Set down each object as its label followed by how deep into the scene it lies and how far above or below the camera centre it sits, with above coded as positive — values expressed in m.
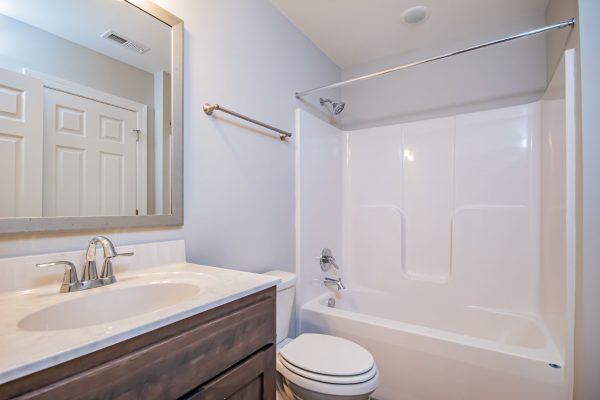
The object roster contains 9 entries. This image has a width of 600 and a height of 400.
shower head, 2.25 +0.77
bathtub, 1.28 -0.80
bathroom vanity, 0.50 -0.31
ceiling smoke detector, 1.86 +1.25
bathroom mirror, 0.85 +0.30
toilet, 1.18 -0.73
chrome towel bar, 1.38 +0.45
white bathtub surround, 1.37 -0.33
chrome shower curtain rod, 1.32 +0.82
